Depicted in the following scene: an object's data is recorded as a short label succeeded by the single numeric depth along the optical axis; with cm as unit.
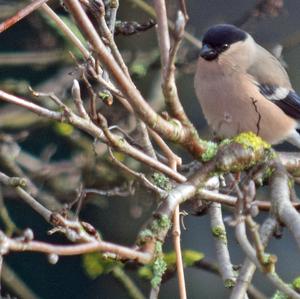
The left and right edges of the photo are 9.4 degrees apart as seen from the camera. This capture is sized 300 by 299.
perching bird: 759
